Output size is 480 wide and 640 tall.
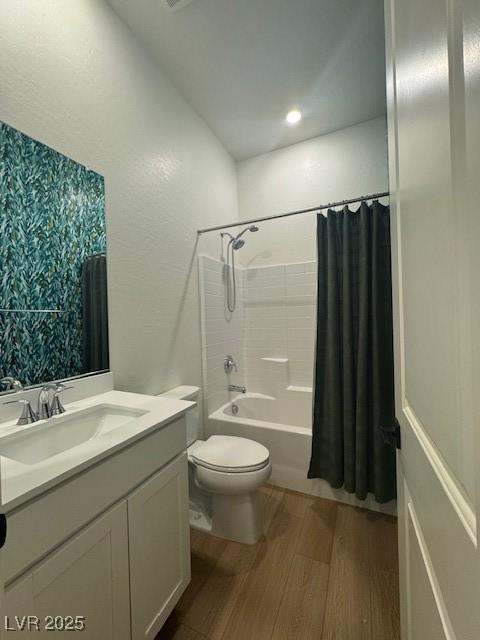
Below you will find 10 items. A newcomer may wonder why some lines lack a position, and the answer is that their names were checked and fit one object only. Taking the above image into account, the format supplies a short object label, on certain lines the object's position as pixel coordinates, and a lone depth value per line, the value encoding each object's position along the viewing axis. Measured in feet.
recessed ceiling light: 7.05
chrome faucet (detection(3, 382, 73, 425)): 3.09
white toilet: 4.68
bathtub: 5.90
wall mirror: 3.20
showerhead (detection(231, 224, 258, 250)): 8.25
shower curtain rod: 5.47
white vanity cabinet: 1.97
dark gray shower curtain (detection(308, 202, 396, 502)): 5.47
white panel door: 1.08
